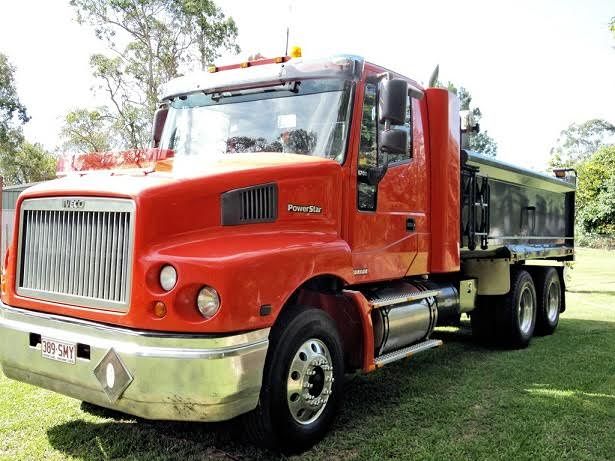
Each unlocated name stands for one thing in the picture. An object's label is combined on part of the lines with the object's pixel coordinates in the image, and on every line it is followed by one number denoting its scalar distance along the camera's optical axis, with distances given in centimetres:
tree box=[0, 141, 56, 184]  4719
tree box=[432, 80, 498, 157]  6001
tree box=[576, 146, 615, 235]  4103
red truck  338
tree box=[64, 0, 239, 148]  2978
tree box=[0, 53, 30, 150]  3769
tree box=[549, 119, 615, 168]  7481
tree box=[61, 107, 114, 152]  3309
